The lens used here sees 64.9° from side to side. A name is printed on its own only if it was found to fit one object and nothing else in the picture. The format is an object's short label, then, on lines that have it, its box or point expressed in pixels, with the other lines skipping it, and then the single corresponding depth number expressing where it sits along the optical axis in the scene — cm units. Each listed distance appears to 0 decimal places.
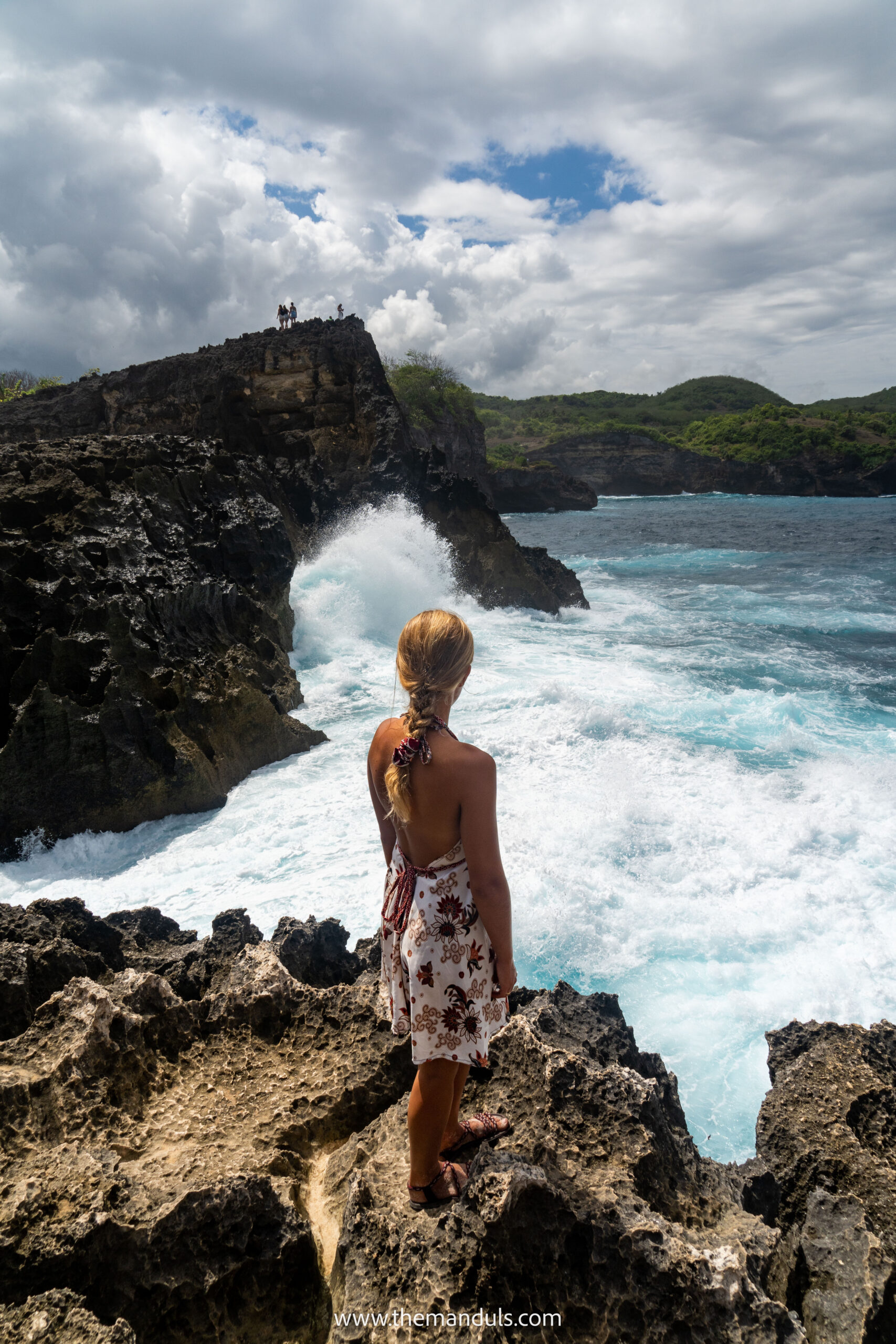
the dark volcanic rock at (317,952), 334
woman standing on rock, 181
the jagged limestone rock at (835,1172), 185
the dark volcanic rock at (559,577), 1784
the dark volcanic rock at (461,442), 4300
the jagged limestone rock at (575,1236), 169
